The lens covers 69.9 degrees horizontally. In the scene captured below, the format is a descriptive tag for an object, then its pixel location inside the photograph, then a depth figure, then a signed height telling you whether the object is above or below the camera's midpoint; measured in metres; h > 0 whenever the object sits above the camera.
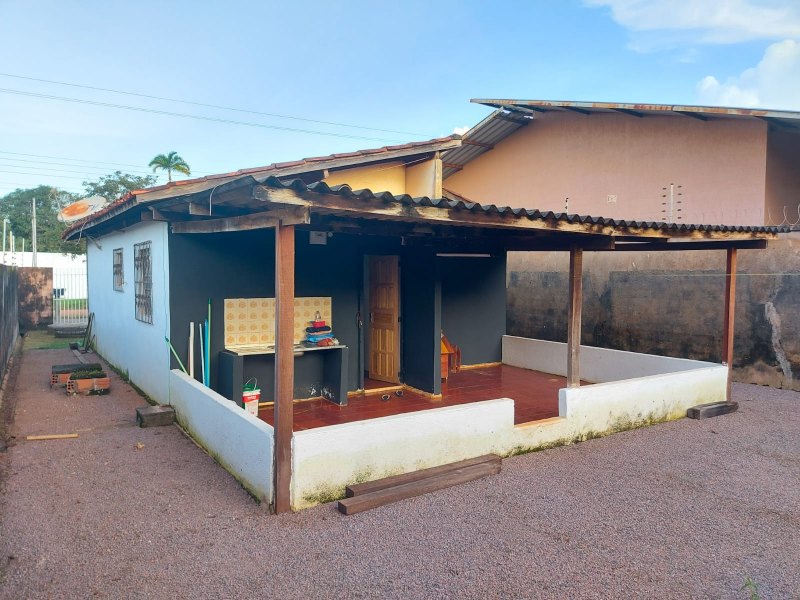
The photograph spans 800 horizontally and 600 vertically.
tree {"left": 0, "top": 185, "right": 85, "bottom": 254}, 36.14 +4.03
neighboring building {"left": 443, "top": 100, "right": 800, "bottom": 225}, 10.02 +2.30
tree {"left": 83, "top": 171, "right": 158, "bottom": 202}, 29.81 +4.56
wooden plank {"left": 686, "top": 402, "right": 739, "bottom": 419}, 7.04 -1.70
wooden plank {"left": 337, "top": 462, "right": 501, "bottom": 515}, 4.25 -1.72
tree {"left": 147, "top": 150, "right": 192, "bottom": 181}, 23.42 +4.44
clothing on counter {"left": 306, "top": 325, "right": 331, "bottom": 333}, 7.30 -0.73
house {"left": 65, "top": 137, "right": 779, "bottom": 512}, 4.38 -0.69
